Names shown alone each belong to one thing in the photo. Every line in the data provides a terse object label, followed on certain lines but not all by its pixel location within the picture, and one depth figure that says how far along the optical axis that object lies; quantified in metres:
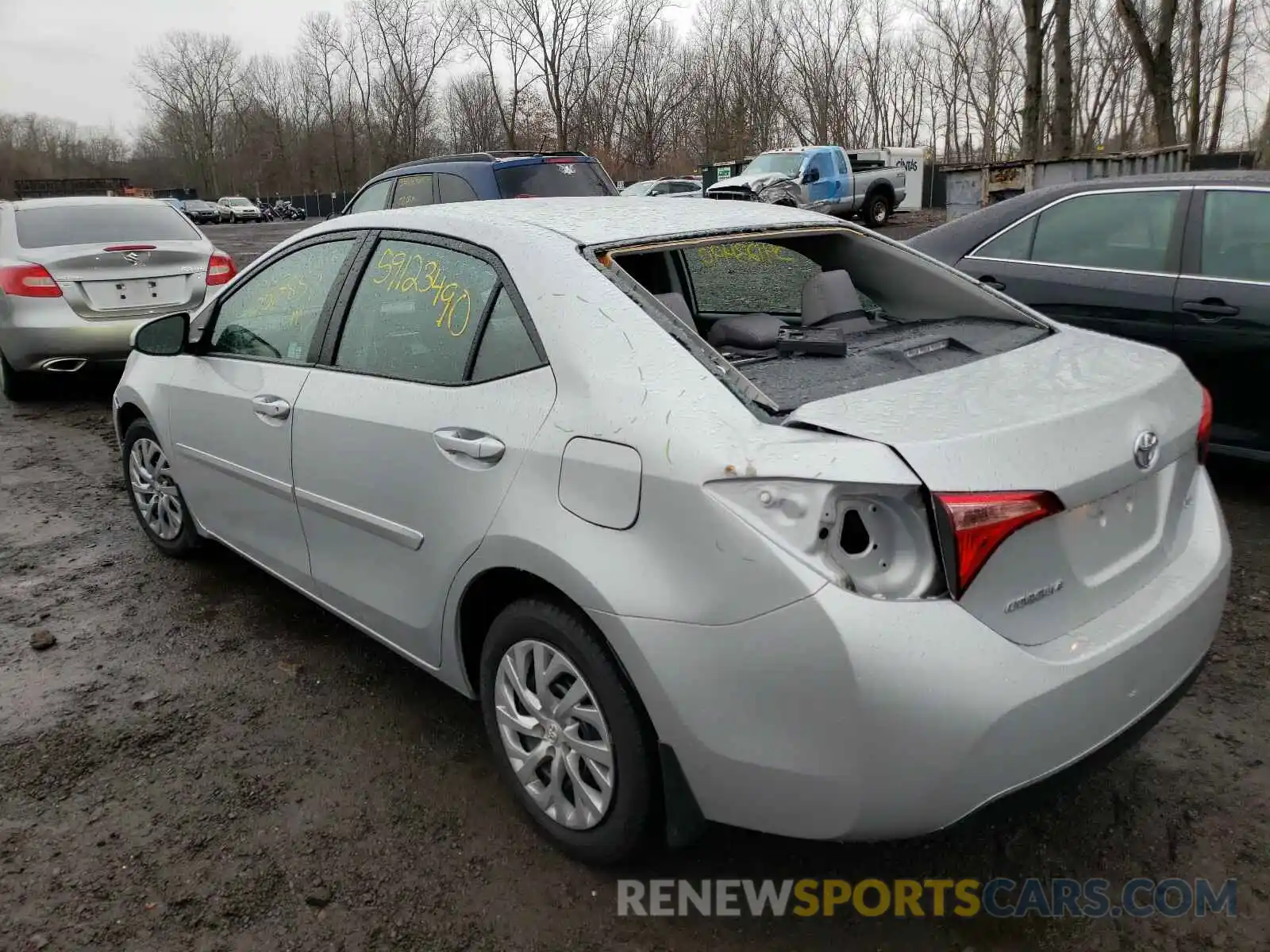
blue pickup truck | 19.27
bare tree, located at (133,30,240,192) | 80.75
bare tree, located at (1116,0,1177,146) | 16.42
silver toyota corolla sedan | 1.80
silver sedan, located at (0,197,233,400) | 7.14
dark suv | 8.98
